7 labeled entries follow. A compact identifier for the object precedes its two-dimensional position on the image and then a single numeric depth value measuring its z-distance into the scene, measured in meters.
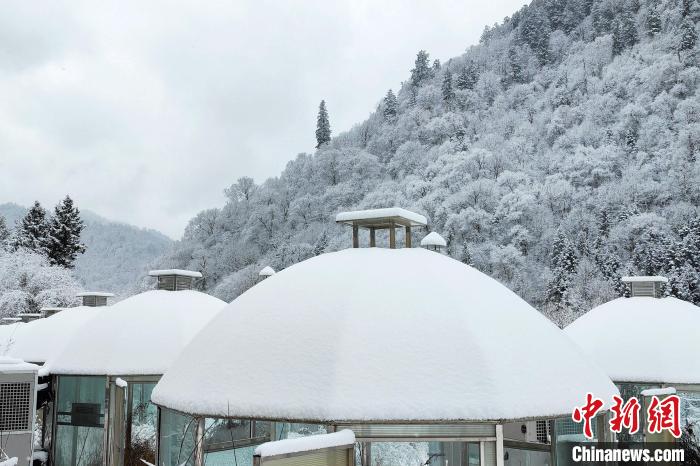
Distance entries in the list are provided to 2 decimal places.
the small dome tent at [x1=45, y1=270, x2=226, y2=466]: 11.92
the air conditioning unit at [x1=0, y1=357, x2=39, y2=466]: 8.61
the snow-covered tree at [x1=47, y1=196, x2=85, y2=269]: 43.00
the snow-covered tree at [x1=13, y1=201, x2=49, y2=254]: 41.48
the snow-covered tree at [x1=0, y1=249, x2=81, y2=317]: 34.41
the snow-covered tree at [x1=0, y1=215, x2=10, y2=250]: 46.22
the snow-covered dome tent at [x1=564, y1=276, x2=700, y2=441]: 10.72
